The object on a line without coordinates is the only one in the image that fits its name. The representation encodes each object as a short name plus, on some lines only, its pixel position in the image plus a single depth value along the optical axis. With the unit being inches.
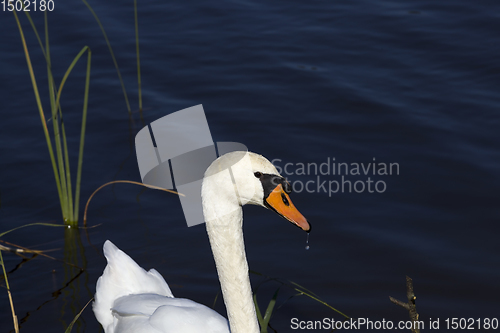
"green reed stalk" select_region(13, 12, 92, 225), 391.2
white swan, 250.1
